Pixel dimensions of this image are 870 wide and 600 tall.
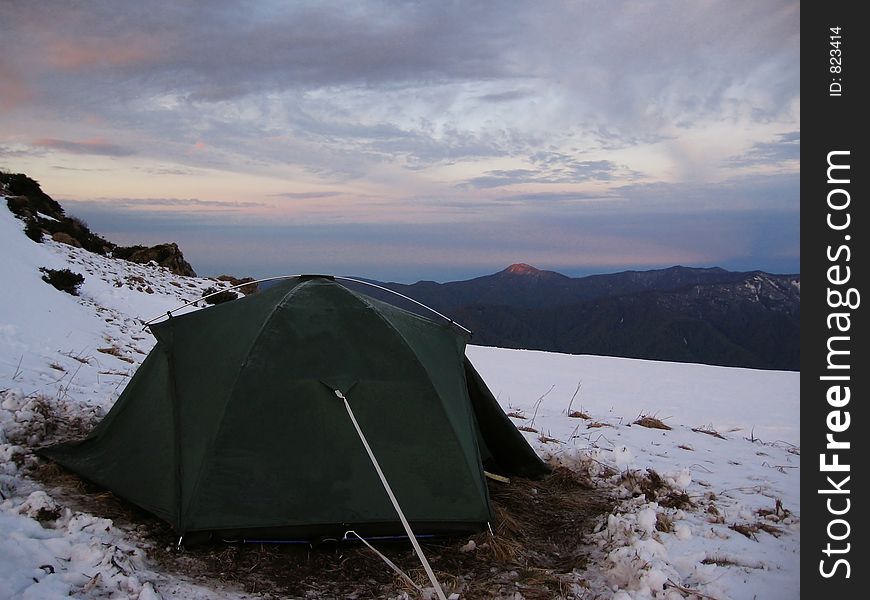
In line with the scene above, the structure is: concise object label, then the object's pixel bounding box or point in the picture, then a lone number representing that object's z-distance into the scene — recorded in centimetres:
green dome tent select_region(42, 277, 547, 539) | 471
